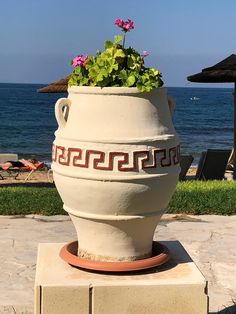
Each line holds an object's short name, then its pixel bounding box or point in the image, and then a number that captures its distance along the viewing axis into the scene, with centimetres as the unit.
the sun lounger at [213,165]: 1194
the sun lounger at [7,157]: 1610
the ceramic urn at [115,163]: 382
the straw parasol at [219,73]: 1040
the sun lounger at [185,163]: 1189
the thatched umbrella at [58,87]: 1095
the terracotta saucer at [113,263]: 399
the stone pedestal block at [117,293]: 384
